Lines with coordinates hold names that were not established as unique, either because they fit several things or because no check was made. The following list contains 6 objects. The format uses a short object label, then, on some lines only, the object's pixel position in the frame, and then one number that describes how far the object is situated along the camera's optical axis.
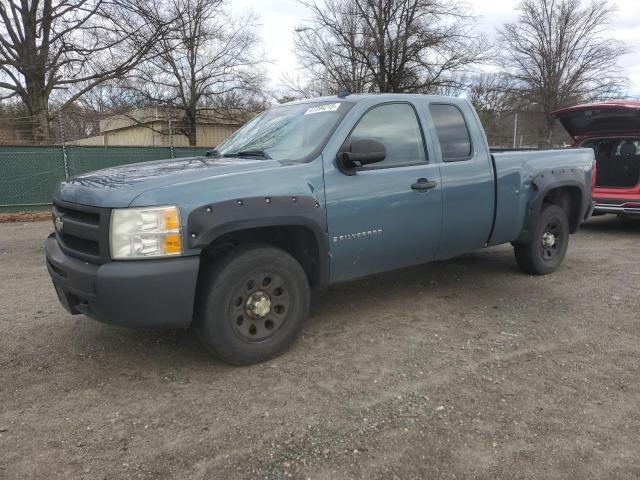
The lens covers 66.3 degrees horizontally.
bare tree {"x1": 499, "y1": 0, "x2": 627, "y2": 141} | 34.53
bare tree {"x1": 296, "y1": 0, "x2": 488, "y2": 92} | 21.80
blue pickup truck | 2.96
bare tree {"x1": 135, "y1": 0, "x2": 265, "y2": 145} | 25.64
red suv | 7.97
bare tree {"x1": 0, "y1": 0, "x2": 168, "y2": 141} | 20.22
